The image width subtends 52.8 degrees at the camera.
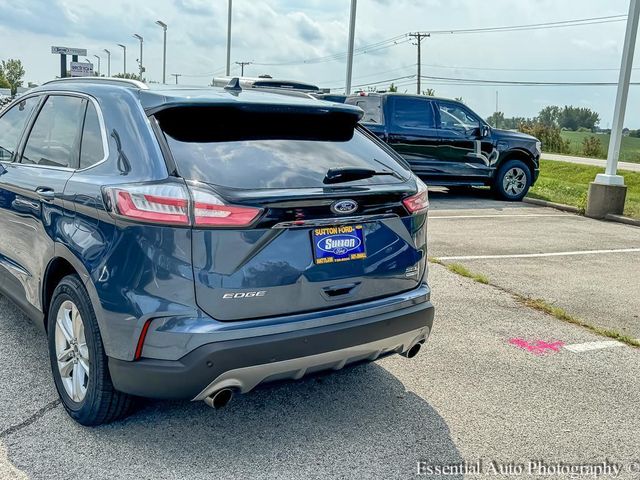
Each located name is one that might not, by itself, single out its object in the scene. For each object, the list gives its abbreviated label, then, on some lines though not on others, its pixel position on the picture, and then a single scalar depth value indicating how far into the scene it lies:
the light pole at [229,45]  31.08
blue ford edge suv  2.79
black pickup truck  12.39
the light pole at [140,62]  56.25
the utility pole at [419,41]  57.47
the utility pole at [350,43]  20.17
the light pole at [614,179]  10.82
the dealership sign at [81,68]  20.23
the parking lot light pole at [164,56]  48.27
